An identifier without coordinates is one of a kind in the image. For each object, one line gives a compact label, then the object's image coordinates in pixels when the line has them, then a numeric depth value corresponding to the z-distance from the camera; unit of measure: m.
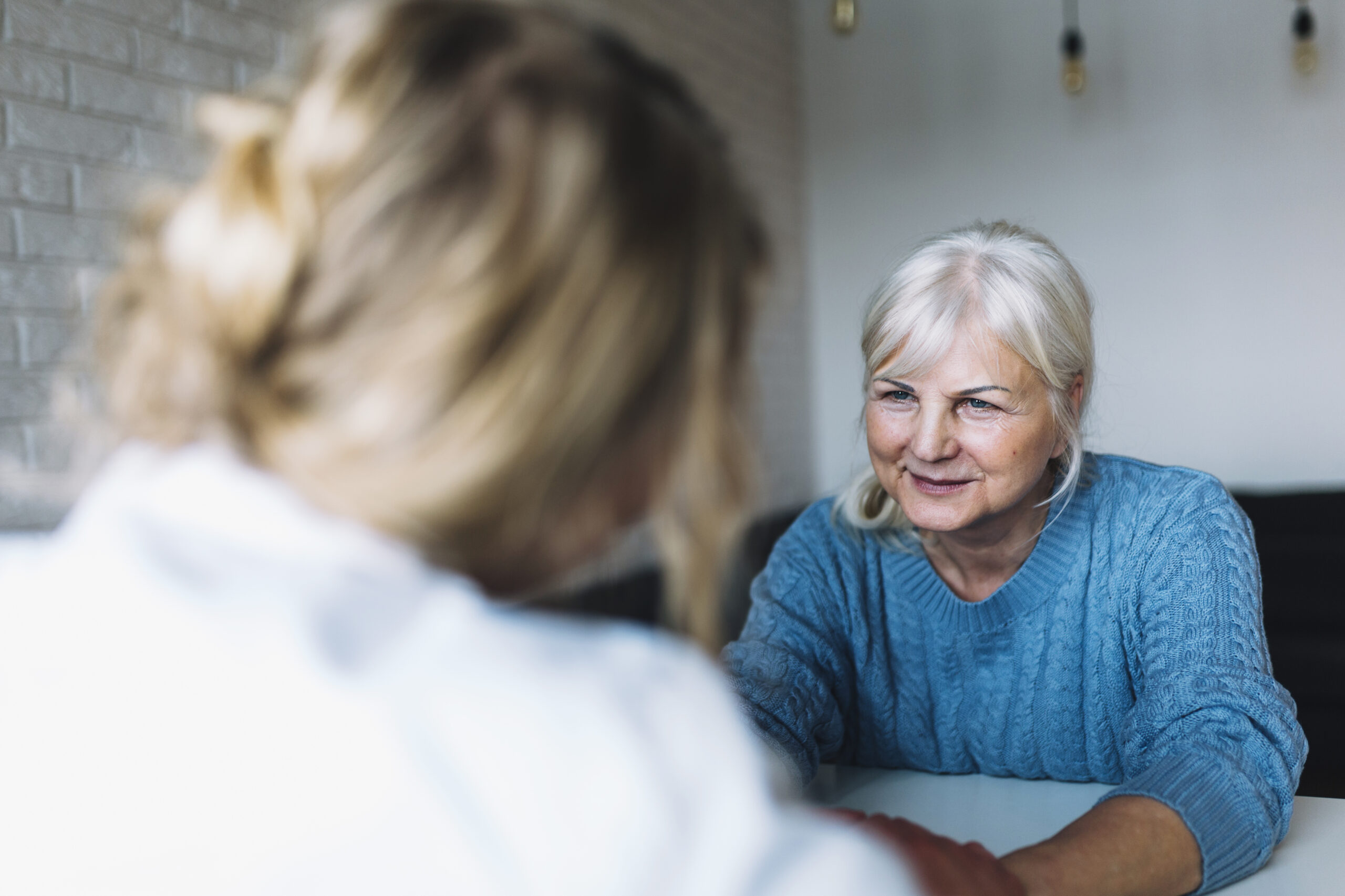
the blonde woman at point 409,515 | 0.42
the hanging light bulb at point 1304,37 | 3.21
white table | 0.92
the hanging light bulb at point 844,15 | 2.86
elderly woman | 1.24
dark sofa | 2.69
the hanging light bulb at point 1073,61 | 3.25
